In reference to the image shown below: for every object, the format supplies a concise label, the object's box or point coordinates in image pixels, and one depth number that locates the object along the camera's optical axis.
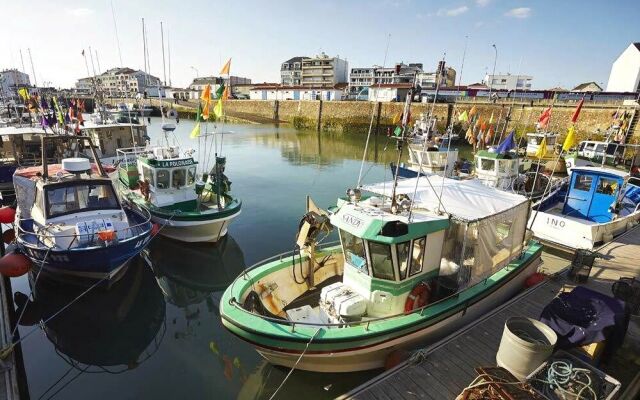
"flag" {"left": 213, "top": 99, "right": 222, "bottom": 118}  12.09
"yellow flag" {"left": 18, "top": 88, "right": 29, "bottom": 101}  27.35
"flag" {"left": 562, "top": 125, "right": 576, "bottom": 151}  10.56
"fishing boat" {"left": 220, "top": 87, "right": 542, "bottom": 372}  6.31
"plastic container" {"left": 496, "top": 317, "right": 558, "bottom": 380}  5.28
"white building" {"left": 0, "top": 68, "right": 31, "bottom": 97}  94.25
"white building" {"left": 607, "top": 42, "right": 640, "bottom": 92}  57.97
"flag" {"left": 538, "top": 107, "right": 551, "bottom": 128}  18.81
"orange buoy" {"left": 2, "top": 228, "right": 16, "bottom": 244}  13.27
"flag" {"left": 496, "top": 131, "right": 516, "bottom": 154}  16.95
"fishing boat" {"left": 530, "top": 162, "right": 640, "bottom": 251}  11.90
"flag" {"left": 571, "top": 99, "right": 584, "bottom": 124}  10.52
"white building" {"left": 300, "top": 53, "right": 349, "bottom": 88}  88.41
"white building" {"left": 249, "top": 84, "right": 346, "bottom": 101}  67.12
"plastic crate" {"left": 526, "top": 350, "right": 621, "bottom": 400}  4.89
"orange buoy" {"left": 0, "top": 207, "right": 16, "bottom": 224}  12.61
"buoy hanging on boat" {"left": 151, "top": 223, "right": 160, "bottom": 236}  11.64
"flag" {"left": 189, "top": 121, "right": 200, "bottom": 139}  13.10
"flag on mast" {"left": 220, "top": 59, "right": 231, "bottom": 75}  11.81
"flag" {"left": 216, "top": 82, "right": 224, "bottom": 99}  12.49
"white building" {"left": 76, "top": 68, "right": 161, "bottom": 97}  109.81
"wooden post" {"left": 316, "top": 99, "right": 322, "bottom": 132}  56.91
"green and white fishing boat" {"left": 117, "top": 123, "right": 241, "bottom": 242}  13.03
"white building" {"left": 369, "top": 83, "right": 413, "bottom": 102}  56.31
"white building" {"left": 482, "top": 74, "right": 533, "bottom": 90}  69.68
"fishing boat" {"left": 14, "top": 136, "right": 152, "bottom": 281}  9.49
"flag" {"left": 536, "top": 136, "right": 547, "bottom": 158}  13.75
